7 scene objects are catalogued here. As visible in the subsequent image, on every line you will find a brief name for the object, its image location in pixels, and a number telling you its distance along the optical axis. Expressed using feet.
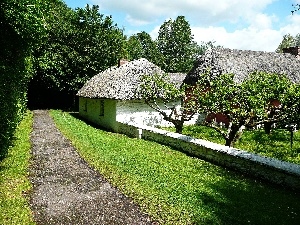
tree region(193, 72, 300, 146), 40.45
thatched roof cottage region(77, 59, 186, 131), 68.80
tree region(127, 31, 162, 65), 228.22
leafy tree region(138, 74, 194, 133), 55.67
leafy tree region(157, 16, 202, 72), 232.76
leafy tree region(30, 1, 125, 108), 116.26
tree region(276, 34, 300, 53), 250.55
